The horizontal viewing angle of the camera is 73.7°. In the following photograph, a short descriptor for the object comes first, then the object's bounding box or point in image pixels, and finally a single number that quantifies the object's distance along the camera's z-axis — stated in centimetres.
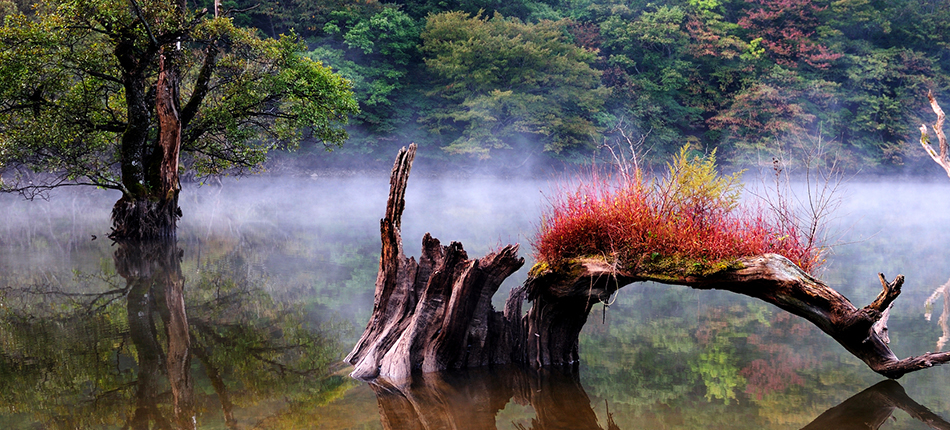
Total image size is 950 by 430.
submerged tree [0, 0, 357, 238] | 1268
